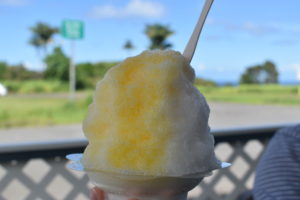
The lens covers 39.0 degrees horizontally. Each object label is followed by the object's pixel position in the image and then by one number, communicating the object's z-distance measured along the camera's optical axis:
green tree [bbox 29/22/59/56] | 17.20
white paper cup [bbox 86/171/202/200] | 0.38
